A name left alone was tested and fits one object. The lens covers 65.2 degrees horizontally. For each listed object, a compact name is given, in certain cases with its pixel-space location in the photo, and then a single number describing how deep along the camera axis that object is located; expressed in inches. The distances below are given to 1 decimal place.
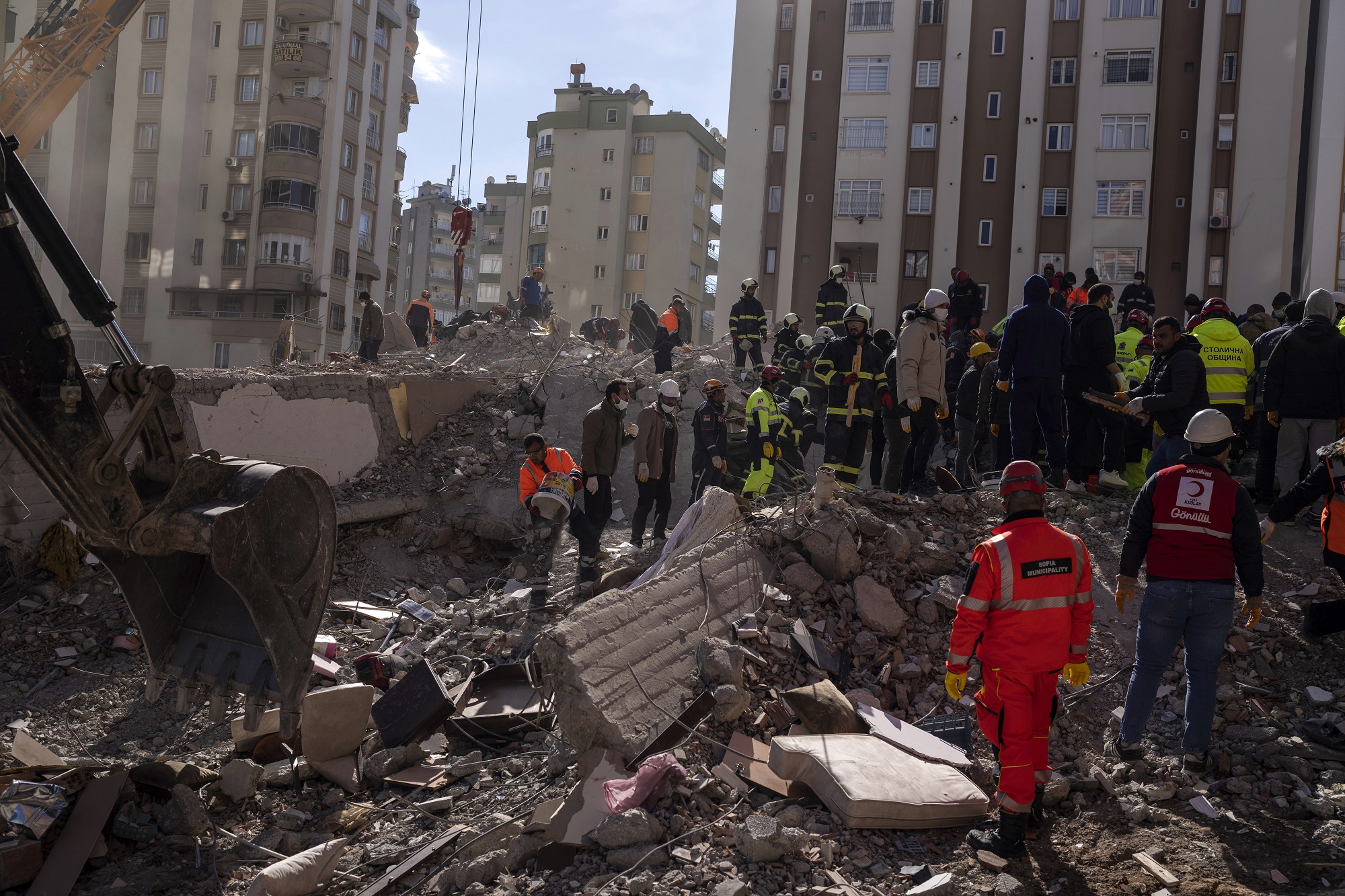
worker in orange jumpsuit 179.8
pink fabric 190.9
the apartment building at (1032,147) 1058.1
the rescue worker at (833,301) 575.2
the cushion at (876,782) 188.2
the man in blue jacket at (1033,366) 321.4
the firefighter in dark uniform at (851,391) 374.3
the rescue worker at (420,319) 749.9
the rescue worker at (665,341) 645.9
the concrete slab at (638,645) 210.7
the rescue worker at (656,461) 396.5
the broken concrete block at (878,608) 258.4
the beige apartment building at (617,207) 1850.4
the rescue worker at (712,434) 404.5
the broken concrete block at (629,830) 182.5
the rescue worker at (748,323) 621.3
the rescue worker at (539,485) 351.3
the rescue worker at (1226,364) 339.6
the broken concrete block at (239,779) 225.8
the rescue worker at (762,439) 390.0
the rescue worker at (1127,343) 424.8
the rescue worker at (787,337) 601.6
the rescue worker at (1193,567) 201.2
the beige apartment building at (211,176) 1375.5
